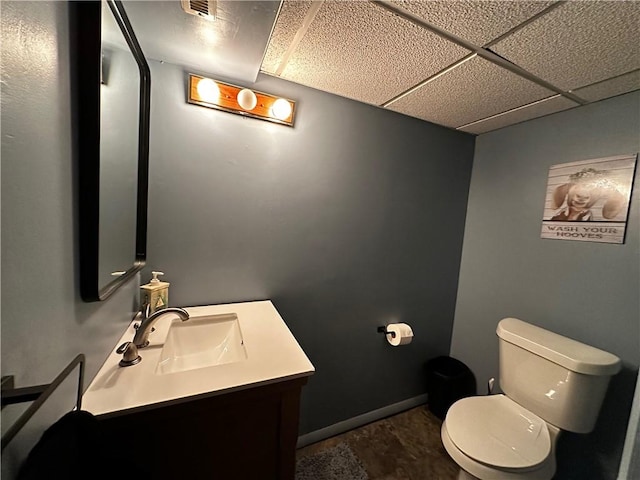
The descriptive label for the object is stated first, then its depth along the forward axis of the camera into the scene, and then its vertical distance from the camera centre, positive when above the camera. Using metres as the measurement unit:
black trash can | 1.75 -1.18
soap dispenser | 1.04 -0.39
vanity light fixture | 1.14 +0.59
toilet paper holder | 1.70 -0.77
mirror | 0.56 +0.20
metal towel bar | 0.36 -0.32
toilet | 1.04 -0.92
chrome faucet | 0.86 -0.44
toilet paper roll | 1.62 -0.75
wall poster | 1.21 +0.23
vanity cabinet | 0.67 -0.71
